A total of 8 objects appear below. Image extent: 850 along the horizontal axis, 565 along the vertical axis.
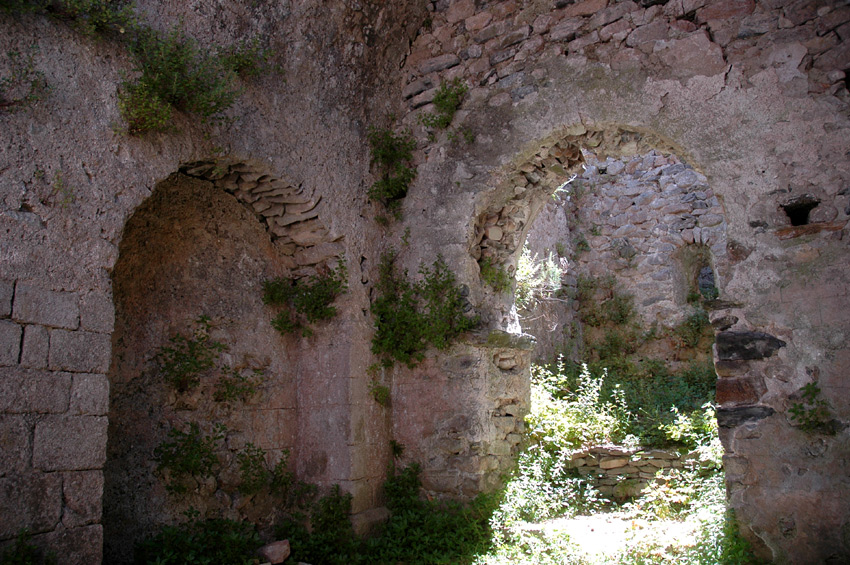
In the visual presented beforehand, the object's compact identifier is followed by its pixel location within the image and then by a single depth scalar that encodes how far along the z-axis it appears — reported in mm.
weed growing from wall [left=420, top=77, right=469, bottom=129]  5625
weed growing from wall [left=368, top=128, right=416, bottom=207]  5656
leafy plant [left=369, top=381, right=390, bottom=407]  5248
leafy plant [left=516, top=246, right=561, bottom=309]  7955
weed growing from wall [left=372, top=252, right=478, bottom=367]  5270
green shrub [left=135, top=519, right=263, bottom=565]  3963
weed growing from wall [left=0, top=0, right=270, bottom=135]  3500
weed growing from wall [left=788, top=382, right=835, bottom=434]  3852
